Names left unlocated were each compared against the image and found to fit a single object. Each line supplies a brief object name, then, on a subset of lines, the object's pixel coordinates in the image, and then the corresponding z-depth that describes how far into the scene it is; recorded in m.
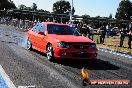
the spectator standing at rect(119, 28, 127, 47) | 13.32
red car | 6.73
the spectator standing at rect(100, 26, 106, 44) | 14.62
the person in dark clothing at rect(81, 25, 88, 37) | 16.88
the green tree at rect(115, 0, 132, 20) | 65.54
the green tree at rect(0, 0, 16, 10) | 86.83
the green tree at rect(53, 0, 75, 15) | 84.43
